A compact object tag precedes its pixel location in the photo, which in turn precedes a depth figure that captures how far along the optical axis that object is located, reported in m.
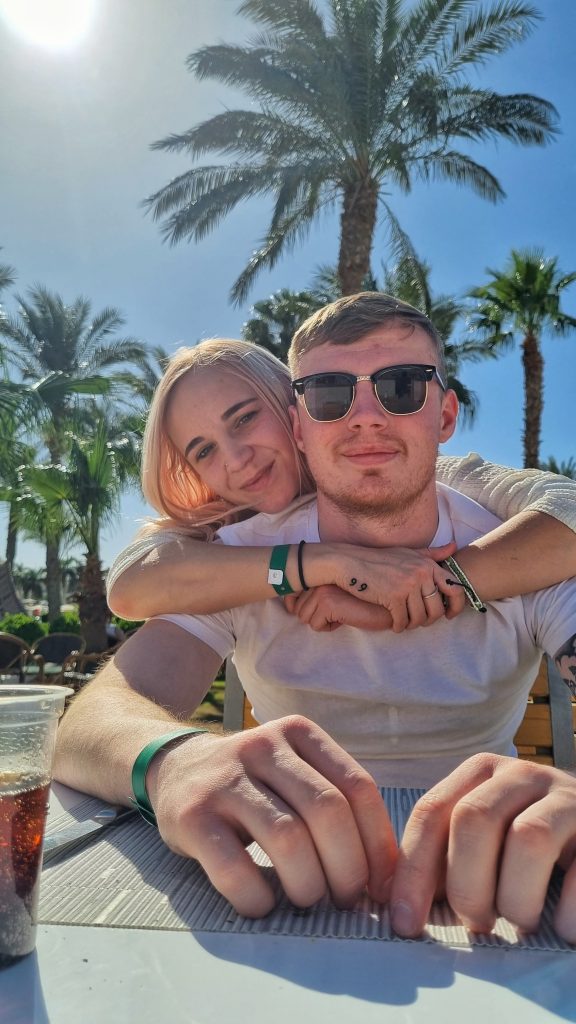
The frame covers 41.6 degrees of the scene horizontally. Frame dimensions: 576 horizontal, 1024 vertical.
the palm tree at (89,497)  12.83
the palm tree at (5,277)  21.47
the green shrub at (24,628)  13.92
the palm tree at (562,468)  20.49
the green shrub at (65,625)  14.87
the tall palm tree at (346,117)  10.92
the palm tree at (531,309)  17.00
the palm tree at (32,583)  47.50
